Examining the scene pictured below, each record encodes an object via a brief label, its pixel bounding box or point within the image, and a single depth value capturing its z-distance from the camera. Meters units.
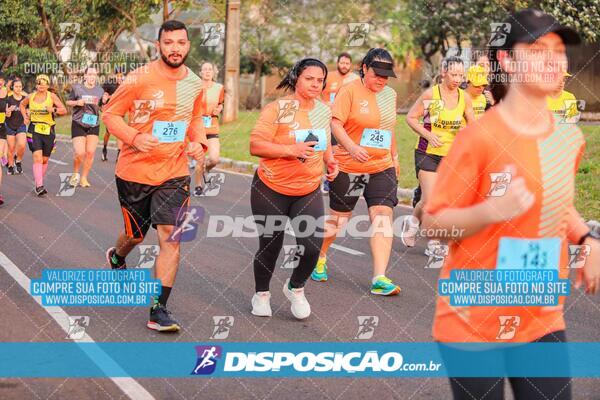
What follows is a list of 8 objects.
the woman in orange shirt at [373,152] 8.05
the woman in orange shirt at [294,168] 6.84
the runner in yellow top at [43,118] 14.78
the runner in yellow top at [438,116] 9.08
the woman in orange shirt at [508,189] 2.98
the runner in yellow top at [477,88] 9.63
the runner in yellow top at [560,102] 9.57
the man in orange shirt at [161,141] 6.52
